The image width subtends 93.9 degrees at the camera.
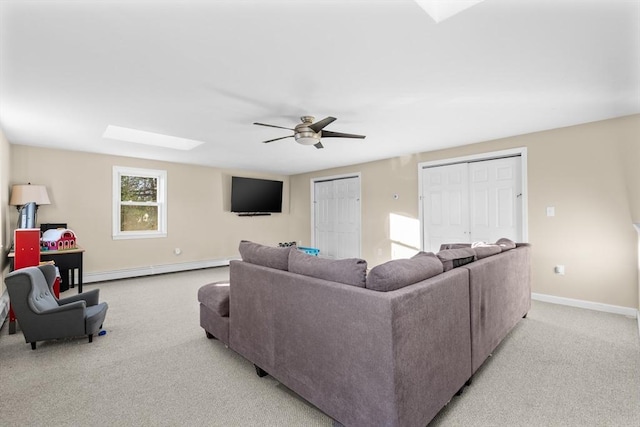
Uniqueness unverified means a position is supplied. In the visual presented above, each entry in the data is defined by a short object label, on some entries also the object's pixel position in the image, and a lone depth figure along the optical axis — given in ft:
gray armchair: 8.32
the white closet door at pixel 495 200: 14.03
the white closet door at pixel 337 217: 21.42
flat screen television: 22.33
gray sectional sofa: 4.57
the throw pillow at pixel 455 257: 6.60
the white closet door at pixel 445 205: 15.72
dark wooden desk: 13.11
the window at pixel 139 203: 17.81
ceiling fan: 10.13
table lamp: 13.71
